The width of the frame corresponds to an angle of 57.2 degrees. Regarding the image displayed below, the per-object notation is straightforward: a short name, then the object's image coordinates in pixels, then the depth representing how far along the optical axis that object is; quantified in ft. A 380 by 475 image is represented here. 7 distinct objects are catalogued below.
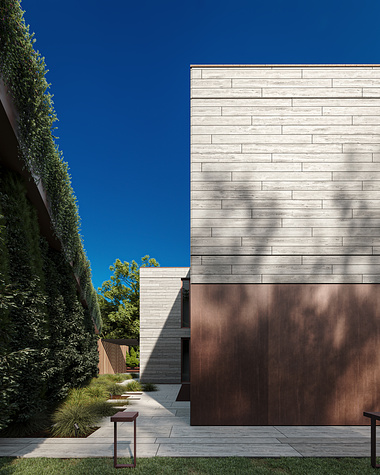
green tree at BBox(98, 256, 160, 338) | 92.38
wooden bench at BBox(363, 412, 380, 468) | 14.83
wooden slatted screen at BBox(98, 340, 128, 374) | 53.69
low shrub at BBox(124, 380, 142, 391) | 38.91
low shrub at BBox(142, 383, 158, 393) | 39.17
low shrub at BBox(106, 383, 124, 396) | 34.65
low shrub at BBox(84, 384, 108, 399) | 30.19
